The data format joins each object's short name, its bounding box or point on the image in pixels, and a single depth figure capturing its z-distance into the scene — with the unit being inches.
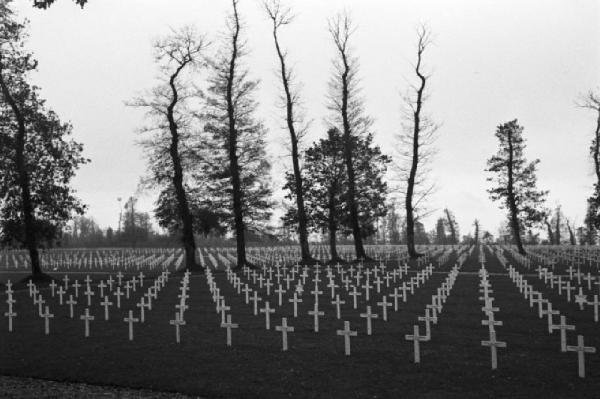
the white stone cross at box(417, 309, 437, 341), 390.2
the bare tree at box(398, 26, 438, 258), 1439.5
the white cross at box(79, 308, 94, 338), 444.1
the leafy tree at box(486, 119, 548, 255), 1689.2
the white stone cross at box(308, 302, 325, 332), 442.9
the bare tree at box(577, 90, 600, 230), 1427.2
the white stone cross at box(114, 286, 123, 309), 610.2
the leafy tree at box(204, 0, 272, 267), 1263.5
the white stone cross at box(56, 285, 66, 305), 633.0
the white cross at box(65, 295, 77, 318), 545.6
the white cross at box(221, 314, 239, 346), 398.3
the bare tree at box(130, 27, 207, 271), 1213.7
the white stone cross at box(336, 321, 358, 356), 360.5
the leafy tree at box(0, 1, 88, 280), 944.3
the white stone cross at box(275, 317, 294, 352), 381.1
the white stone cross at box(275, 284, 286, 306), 614.4
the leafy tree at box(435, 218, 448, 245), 4320.4
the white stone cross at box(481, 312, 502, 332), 351.9
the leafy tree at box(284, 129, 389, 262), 1450.5
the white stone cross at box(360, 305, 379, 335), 429.1
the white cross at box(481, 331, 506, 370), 321.3
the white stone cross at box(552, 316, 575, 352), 349.1
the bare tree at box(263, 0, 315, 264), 1312.7
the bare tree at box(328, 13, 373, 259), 1392.7
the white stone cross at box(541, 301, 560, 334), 419.4
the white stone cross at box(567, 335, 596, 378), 295.6
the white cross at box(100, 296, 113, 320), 521.4
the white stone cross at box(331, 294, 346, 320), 518.0
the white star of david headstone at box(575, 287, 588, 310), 477.5
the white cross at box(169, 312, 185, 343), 410.5
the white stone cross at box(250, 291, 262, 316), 541.6
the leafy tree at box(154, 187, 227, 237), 1286.9
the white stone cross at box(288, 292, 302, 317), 529.8
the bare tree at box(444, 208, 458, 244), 3962.4
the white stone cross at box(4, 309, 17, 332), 477.1
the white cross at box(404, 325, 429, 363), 337.7
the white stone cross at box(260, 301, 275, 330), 461.6
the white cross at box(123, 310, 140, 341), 422.6
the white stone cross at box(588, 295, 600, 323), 483.3
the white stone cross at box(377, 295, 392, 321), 494.6
